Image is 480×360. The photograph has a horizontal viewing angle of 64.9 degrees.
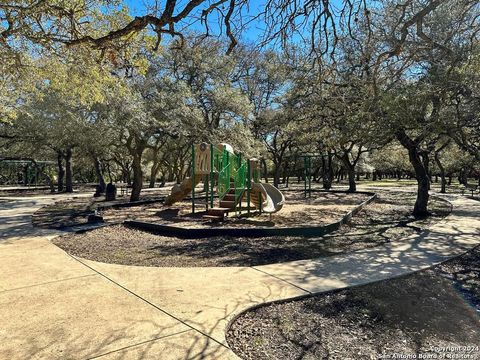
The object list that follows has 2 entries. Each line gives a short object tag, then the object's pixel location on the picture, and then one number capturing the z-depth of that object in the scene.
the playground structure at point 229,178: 11.60
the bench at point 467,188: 27.57
